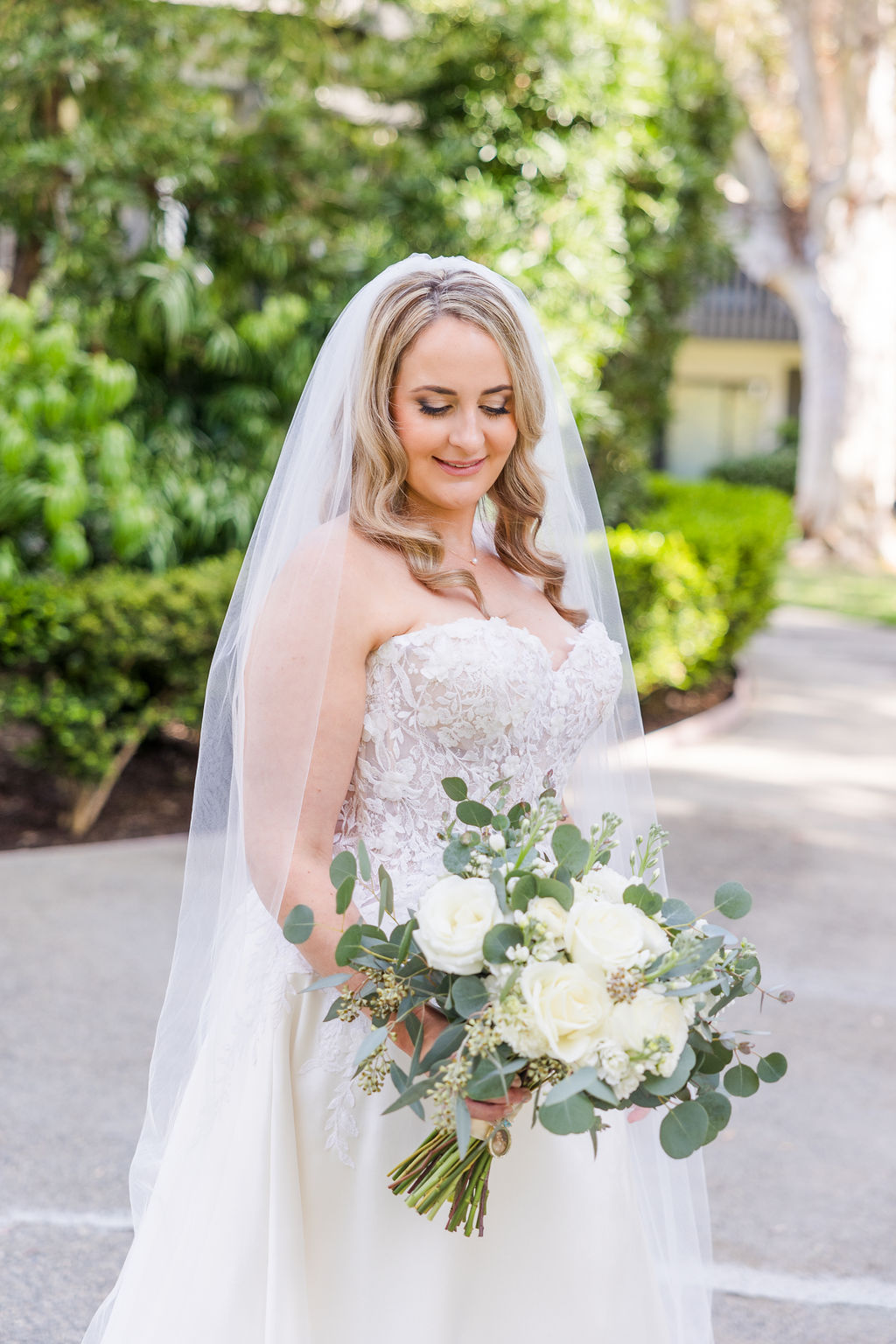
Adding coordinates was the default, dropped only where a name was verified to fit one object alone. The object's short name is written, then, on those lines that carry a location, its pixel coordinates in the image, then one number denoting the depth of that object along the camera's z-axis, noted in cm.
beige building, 2959
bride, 203
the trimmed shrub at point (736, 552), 926
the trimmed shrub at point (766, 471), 2584
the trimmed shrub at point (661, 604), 850
